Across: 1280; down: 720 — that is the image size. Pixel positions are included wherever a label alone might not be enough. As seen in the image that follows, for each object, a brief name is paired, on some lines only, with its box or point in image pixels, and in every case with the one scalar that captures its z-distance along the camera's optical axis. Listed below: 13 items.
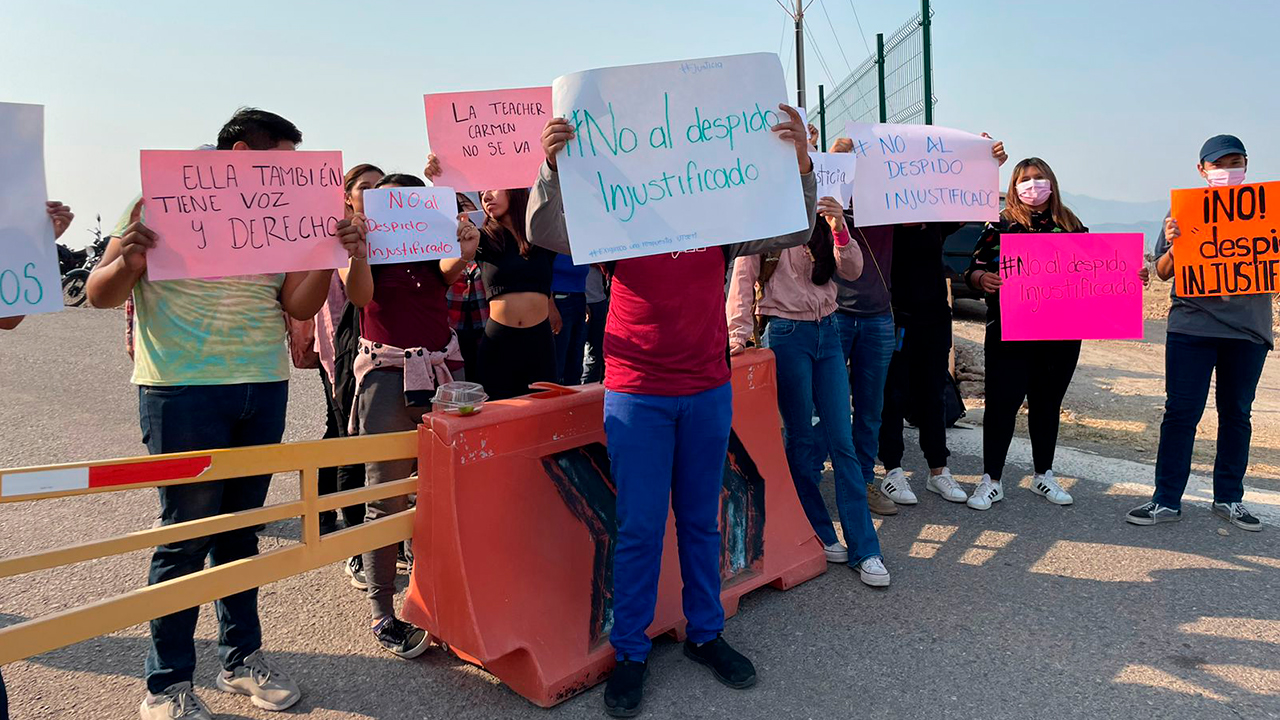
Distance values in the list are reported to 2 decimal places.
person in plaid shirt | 4.71
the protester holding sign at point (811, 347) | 4.32
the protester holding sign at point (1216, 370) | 4.79
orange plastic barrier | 3.09
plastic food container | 3.14
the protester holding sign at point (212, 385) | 2.92
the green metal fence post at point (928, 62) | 8.72
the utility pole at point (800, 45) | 14.71
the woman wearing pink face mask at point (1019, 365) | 5.30
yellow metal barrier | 2.39
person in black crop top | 4.47
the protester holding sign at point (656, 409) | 3.15
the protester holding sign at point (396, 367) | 3.57
